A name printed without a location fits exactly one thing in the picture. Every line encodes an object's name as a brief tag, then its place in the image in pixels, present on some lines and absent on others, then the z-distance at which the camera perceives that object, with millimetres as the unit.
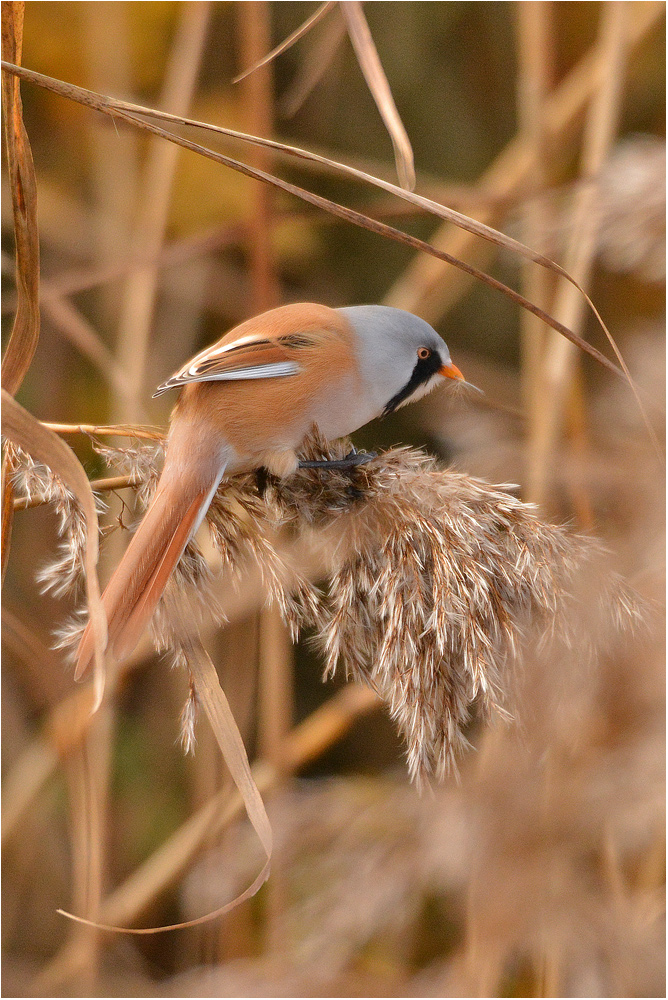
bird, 5091
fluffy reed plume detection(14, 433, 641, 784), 5068
